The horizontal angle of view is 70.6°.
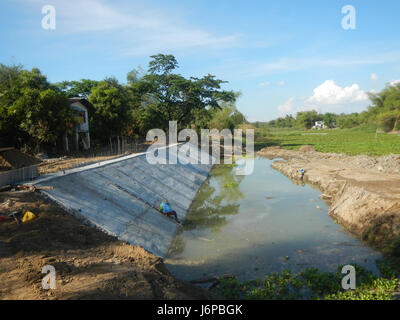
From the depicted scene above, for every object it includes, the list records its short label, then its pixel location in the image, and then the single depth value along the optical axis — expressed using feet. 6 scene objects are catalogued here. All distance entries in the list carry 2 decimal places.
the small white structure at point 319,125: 408.30
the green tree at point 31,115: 64.03
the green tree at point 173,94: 123.85
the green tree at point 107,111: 95.55
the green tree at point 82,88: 136.15
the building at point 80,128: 85.51
